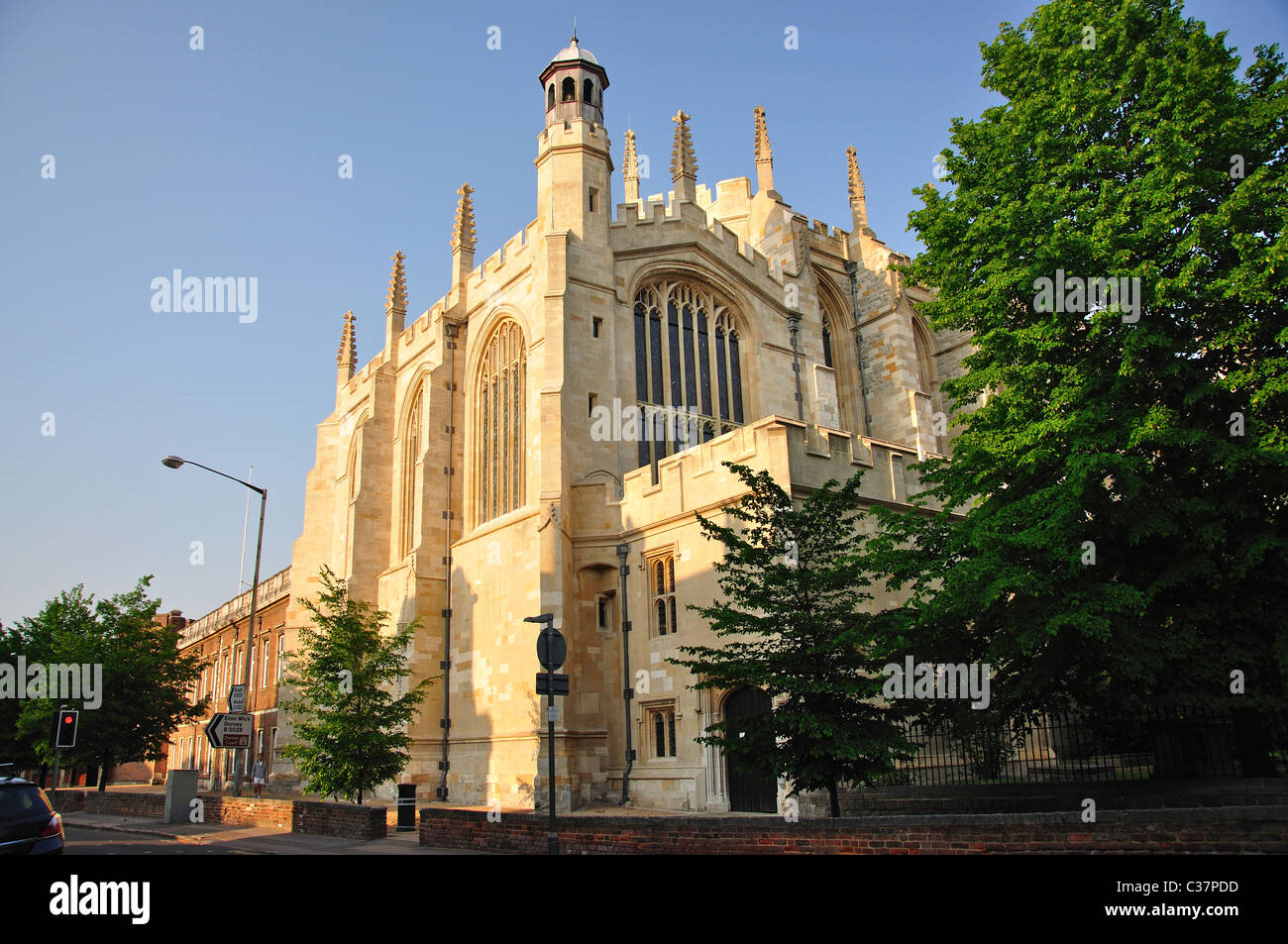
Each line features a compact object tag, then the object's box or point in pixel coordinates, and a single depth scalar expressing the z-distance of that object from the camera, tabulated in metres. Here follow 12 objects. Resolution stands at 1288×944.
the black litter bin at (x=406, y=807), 19.16
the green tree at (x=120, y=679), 30.73
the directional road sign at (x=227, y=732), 20.00
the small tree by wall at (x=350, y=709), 20.25
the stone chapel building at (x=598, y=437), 20.83
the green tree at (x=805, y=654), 12.66
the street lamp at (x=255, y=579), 22.84
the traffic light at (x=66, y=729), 22.09
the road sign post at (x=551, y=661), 13.05
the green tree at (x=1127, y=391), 11.96
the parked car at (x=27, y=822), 10.08
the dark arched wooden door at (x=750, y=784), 18.05
